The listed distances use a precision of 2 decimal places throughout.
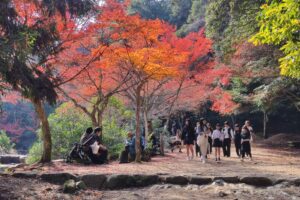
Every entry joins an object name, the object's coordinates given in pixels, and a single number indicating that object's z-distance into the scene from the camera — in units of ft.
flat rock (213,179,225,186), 24.18
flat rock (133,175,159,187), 26.00
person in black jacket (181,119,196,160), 38.83
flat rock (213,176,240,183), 24.66
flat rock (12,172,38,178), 26.89
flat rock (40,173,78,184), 26.18
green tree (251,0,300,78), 15.56
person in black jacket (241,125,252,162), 39.24
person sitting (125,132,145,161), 40.61
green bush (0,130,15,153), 90.84
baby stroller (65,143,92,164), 36.14
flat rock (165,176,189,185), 25.44
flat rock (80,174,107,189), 26.08
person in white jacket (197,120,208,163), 37.91
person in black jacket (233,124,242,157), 44.14
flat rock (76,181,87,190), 23.71
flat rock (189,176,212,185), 24.88
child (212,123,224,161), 40.75
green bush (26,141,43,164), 49.11
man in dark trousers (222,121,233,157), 43.85
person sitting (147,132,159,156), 48.42
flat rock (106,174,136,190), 25.91
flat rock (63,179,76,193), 22.67
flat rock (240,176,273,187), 24.23
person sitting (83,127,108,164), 35.63
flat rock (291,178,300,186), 23.61
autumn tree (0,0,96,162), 21.66
